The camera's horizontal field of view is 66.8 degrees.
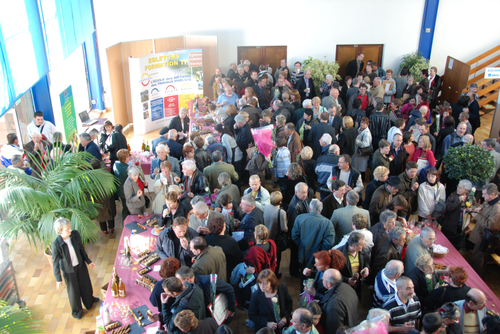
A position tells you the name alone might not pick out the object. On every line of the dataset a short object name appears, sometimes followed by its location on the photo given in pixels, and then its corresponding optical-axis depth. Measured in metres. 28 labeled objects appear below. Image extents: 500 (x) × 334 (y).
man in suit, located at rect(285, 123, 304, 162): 7.20
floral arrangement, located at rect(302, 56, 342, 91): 12.27
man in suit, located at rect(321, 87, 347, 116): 8.91
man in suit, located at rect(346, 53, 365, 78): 13.23
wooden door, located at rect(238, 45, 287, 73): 13.83
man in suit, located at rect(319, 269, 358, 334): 3.54
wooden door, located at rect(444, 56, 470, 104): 11.74
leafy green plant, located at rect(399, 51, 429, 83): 12.51
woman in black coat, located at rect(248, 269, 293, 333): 3.68
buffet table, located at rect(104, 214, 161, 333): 3.94
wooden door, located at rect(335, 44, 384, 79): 13.83
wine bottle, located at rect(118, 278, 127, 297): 4.15
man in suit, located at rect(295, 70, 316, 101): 11.21
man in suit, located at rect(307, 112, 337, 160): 7.37
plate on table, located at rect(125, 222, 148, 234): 5.26
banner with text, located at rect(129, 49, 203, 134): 10.92
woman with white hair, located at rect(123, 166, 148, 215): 5.68
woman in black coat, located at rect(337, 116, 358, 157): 7.32
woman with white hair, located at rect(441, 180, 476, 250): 5.30
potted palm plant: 4.96
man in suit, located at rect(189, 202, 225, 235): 4.70
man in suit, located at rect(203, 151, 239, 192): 6.11
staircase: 12.93
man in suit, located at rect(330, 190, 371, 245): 4.86
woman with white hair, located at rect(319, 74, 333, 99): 10.44
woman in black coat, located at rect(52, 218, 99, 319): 4.54
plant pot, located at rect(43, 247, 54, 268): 5.70
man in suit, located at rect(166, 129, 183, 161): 6.95
